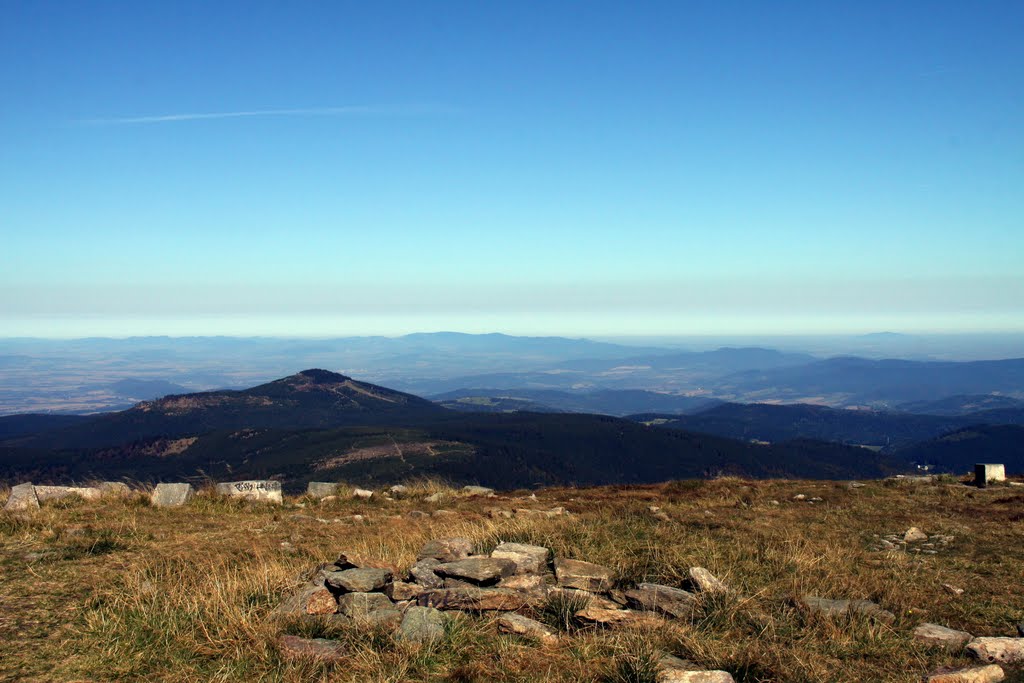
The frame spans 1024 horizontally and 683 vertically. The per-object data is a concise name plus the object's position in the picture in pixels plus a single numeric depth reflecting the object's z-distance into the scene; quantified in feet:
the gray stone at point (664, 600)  25.68
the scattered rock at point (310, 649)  21.06
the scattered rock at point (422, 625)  22.02
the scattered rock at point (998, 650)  23.02
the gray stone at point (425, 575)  28.73
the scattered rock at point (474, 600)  25.39
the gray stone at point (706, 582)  27.66
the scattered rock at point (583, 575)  28.40
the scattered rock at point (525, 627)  22.68
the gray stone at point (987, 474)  70.13
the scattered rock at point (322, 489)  61.57
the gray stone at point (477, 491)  66.33
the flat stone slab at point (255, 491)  57.11
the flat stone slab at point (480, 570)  28.81
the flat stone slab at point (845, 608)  26.04
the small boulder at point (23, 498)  45.88
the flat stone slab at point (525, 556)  30.55
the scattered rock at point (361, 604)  24.53
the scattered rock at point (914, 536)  44.45
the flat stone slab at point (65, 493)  49.78
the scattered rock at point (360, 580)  26.91
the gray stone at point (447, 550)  32.42
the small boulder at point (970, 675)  20.58
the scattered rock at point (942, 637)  24.08
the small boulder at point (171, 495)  51.44
